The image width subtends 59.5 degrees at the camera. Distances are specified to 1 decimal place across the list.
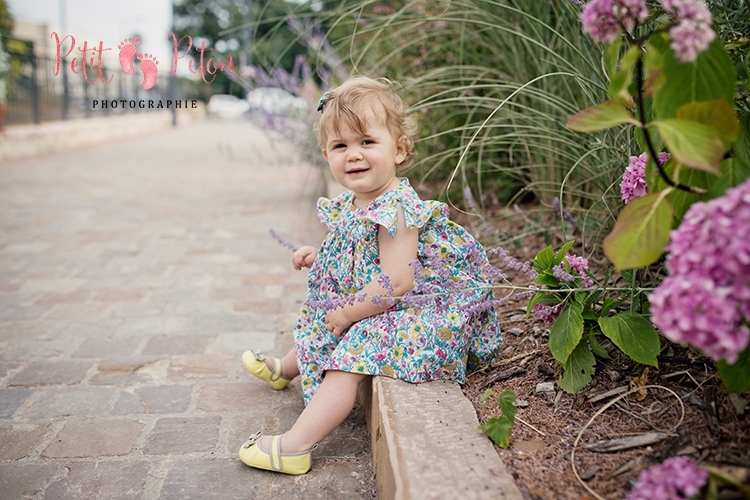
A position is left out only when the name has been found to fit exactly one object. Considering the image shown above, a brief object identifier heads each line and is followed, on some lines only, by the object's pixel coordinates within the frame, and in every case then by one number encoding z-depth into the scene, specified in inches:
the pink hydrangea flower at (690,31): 37.5
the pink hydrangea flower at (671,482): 38.7
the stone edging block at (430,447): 46.8
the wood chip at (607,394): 58.5
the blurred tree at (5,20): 418.6
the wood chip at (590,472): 49.2
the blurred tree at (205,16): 1467.0
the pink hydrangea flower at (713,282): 33.7
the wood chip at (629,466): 48.5
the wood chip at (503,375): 67.6
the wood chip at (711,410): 49.1
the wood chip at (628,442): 50.9
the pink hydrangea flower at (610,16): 40.1
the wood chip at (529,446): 54.0
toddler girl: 64.4
